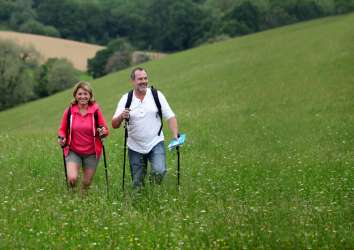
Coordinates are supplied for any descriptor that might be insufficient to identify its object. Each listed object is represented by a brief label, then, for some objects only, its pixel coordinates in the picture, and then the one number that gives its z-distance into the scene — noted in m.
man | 10.76
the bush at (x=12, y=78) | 73.00
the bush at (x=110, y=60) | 95.50
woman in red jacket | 10.86
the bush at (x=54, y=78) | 82.00
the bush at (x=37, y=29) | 126.25
